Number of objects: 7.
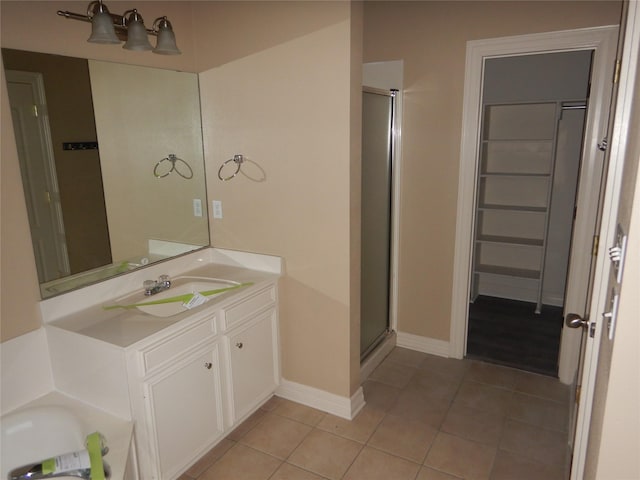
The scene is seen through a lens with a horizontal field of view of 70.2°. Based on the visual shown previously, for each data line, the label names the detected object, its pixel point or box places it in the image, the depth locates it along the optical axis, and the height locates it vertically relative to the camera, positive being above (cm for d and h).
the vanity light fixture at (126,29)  185 +54
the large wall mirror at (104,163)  191 -4
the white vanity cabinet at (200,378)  188 -105
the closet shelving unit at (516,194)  409 -42
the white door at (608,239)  131 -28
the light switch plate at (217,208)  278 -33
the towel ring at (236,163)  262 -7
